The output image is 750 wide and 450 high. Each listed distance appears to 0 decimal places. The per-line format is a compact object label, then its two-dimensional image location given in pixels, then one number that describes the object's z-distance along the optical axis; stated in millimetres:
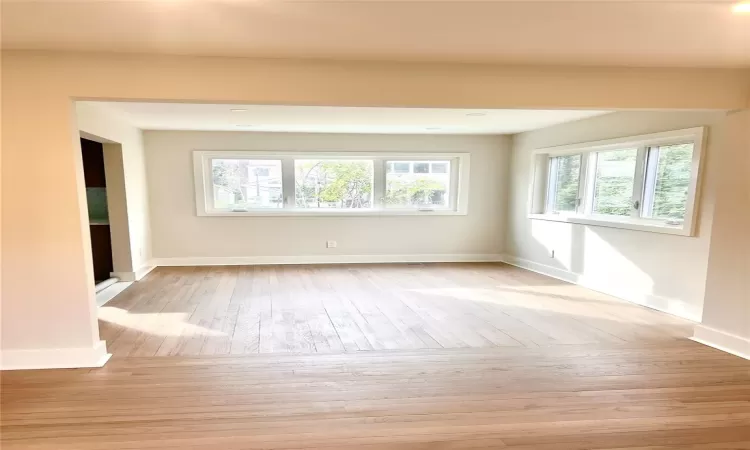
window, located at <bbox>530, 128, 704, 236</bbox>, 3844
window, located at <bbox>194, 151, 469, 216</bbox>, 6090
